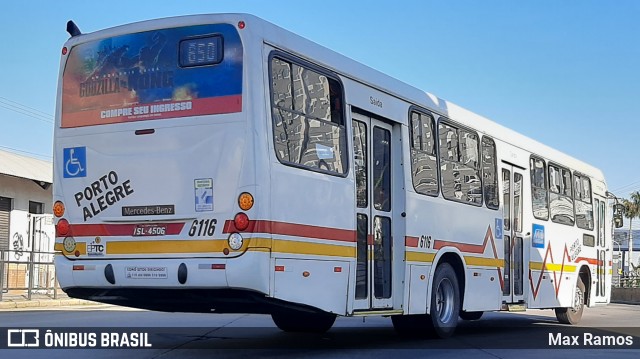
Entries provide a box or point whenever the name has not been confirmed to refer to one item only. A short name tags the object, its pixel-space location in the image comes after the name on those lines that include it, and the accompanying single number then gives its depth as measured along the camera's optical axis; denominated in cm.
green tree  9594
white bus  855
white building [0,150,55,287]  2688
